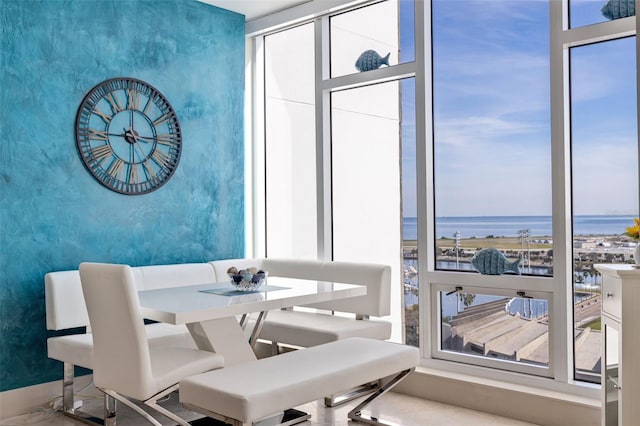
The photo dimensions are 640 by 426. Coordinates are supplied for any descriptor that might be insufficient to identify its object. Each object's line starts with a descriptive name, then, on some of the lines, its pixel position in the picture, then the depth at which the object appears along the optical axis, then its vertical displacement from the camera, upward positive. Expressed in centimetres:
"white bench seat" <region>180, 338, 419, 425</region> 247 -73
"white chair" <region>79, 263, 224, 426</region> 274 -63
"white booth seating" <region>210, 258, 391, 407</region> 386 -72
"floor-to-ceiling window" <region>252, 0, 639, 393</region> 341 +35
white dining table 282 -43
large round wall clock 410 +62
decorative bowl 340 -35
